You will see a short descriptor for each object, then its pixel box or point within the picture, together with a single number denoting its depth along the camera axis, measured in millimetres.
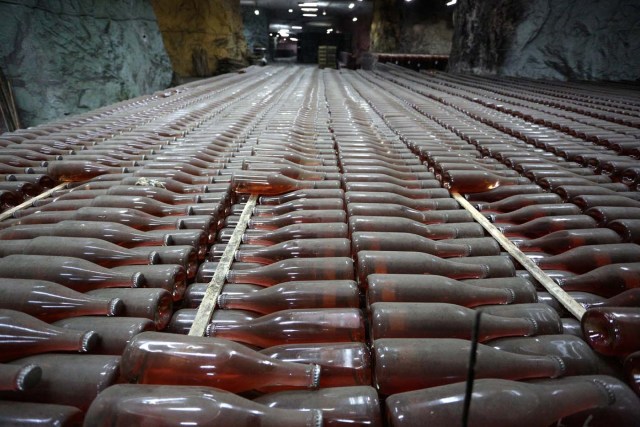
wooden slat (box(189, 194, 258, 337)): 1308
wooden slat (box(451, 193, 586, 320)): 1446
